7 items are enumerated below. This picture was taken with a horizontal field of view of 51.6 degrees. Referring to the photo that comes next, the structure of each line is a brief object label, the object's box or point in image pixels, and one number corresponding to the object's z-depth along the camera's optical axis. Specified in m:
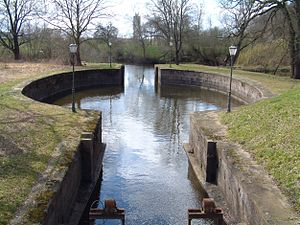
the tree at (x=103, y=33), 26.96
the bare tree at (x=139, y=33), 41.05
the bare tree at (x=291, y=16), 18.77
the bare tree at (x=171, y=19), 32.00
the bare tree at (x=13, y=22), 28.30
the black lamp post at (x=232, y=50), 10.80
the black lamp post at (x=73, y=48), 10.72
